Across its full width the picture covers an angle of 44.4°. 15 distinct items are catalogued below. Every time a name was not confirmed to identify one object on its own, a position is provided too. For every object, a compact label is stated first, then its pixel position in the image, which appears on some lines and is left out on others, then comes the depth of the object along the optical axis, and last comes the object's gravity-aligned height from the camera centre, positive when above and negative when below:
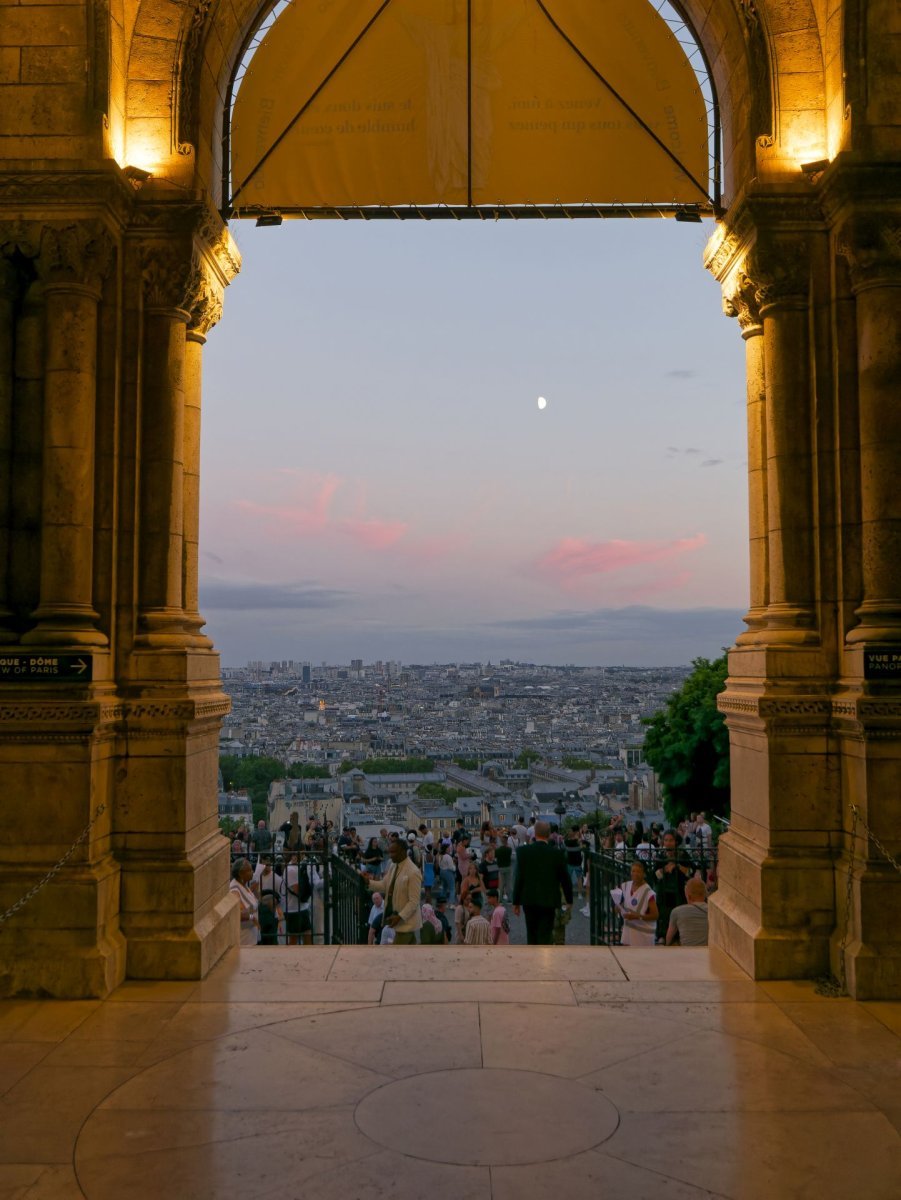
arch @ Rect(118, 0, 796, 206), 8.91 +4.72
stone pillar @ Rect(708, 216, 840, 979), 8.21 -0.09
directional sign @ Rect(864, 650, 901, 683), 7.76 -0.05
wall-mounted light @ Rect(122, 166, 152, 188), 8.69 +3.81
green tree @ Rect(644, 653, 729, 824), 23.17 -1.99
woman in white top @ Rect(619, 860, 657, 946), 10.52 -2.40
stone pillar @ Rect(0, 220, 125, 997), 7.76 +0.02
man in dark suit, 10.81 -2.14
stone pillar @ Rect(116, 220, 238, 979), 8.32 -0.12
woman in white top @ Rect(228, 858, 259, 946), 10.80 -2.52
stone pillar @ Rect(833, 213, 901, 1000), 7.66 -0.02
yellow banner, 10.12 +5.06
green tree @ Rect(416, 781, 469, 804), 31.14 -3.84
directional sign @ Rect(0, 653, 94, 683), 7.88 -0.06
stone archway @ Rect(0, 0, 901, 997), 7.88 +1.23
